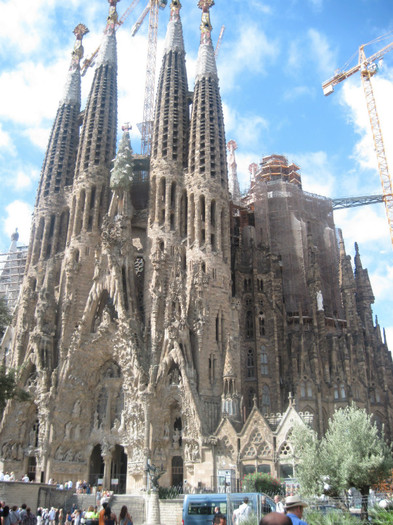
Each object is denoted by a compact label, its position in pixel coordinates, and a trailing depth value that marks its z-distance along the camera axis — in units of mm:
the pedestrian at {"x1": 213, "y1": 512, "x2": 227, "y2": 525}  9715
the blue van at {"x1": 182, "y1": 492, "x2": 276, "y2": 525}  17703
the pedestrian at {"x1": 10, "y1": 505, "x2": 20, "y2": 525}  14834
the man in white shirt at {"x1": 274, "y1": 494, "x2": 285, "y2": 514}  14330
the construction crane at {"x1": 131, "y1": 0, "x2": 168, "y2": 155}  61562
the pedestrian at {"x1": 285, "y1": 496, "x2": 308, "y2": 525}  6320
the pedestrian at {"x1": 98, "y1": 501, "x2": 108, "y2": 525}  10844
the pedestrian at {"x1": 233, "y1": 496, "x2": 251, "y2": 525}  13906
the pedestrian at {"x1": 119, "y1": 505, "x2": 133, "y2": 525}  11721
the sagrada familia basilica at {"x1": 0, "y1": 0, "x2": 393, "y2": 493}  34500
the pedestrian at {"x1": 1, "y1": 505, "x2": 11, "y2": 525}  14312
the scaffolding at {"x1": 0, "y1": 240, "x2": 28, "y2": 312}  56000
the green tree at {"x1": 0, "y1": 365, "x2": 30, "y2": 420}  27328
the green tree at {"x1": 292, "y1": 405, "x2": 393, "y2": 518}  20500
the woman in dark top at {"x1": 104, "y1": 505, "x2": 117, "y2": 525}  10773
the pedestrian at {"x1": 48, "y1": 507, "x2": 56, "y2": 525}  22797
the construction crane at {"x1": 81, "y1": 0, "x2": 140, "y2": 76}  69000
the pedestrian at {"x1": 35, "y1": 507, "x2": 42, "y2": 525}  22797
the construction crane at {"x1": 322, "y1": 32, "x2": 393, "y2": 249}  57281
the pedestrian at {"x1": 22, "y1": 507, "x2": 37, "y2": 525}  16281
